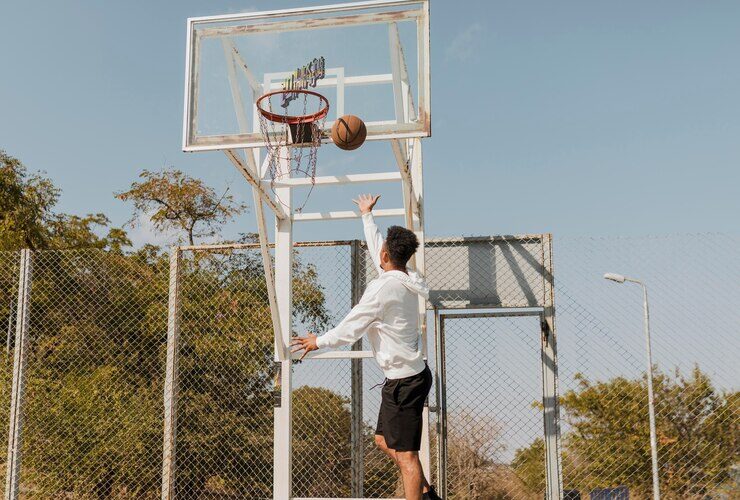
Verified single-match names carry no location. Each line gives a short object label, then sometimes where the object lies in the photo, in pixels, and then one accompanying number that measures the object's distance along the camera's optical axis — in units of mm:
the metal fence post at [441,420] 5781
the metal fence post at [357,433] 5941
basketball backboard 4852
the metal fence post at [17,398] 6484
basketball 4590
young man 3957
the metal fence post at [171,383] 6273
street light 5492
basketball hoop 4926
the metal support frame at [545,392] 5609
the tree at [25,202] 16703
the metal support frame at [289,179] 4832
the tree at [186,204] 14258
